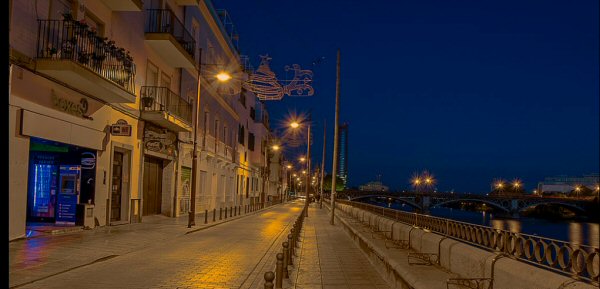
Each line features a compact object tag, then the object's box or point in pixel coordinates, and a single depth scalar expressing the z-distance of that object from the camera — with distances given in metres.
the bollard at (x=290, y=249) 12.41
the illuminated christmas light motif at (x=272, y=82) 21.92
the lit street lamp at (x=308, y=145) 39.81
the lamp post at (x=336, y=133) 30.17
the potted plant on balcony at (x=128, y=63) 20.31
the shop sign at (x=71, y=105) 16.44
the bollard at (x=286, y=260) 10.97
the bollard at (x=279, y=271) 8.51
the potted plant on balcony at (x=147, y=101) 24.02
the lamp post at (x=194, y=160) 23.89
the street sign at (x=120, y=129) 20.36
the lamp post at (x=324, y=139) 48.59
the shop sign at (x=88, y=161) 19.55
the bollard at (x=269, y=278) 6.96
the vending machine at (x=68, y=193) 19.06
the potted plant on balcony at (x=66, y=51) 15.80
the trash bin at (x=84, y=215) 18.89
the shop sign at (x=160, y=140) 25.03
